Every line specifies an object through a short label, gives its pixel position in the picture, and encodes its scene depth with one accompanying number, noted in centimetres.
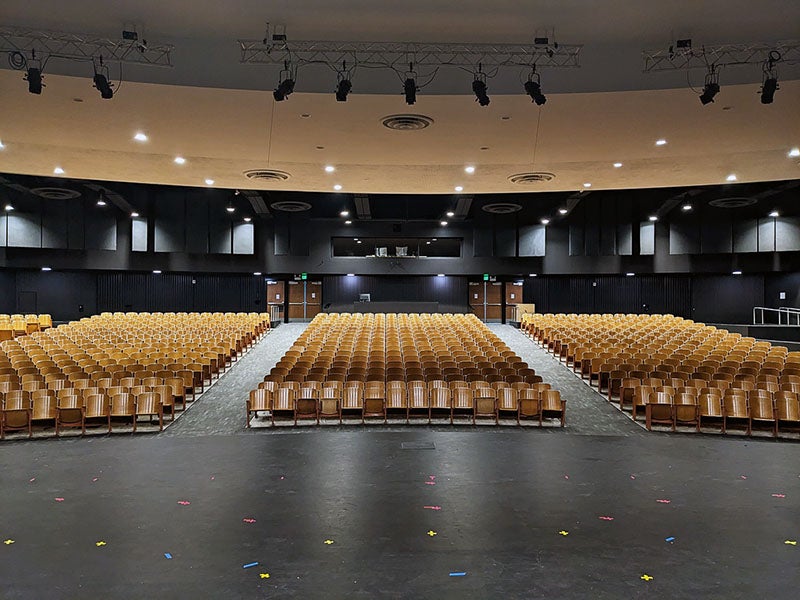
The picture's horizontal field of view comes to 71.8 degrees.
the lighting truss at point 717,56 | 708
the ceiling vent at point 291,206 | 2062
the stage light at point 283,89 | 726
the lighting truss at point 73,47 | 683
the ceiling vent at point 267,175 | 1402
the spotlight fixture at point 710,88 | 722
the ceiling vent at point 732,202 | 1902
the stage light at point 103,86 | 707
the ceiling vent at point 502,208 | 2040
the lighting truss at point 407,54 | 727
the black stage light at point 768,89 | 713
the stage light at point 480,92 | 740
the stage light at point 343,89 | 734
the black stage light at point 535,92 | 740
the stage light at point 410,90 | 736
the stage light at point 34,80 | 686
